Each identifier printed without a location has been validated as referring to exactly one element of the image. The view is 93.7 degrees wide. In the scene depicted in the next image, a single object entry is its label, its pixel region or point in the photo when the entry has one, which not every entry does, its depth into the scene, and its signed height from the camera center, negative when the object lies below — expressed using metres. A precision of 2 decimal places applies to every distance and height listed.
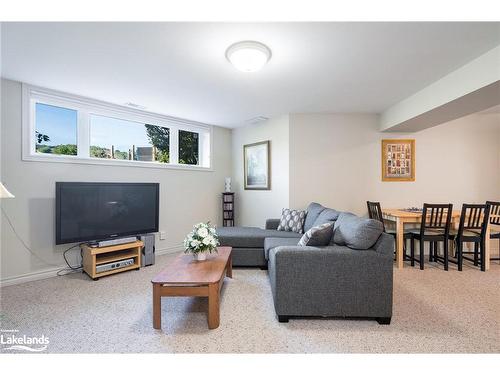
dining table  3.28 -0.55
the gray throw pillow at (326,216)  2.85 -0.36
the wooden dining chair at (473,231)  3.23 -0.63
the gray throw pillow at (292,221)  3.58 -0.52
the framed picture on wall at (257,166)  4.46 +0.44
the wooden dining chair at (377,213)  3.51 -0.41
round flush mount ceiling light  1.99 +1.17
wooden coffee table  1.88 -0.81
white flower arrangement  2.36 -0.54
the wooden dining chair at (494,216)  3.40 -0.42
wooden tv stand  2.92 -0.91
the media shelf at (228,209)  4.76 -0.42
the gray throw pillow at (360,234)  2.02 -0.41
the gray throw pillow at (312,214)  3.36 -0.39
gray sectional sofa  1.95 -0.76
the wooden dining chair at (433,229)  3.23 -0.61
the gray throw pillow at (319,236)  2.15 -0.44
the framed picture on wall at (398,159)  4.04 +0.49
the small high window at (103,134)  2.98 +0.85
